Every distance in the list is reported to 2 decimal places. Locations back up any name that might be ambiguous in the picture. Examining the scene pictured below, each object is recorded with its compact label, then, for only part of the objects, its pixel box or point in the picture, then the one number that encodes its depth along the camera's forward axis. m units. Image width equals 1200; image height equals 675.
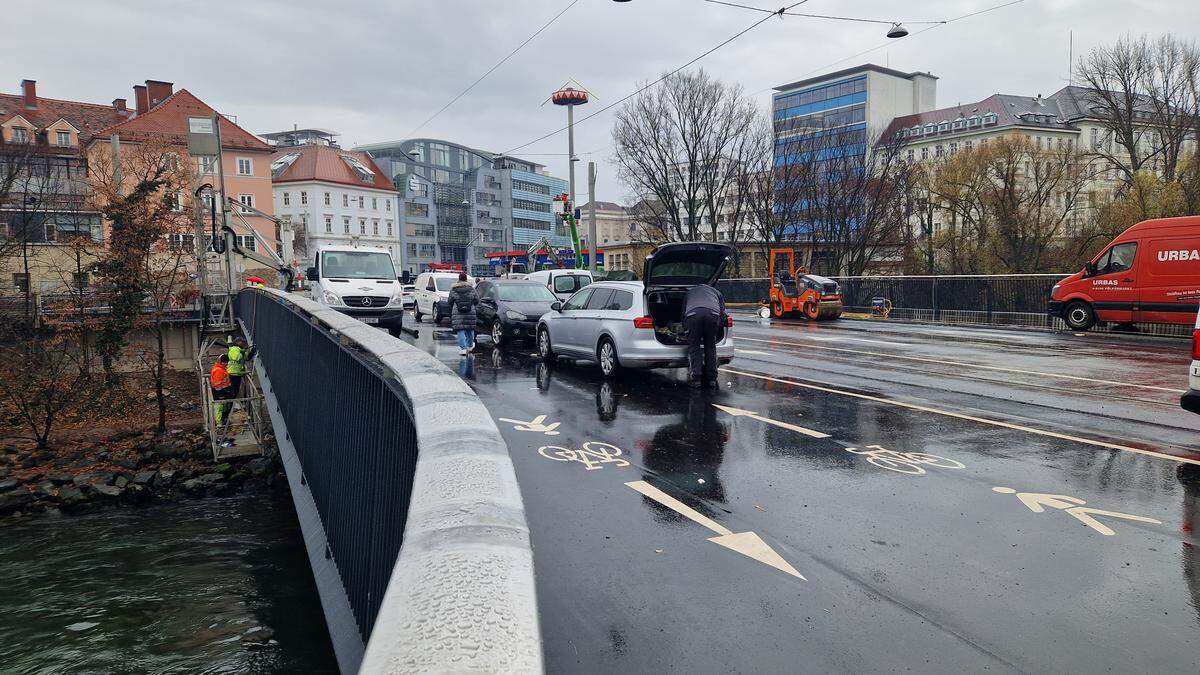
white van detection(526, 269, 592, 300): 23.88
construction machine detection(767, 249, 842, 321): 29.14
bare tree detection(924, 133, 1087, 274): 44.47
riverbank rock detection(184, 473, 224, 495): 17.61
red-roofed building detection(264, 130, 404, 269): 93.75
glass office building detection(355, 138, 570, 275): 113.75
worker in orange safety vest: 19.09
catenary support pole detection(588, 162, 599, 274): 40.69
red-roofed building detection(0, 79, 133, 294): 31.09
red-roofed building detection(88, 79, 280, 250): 68.94
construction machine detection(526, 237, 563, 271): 47.25
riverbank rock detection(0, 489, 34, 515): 16.64
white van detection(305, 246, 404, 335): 20.72
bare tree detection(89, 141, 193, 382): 25.48
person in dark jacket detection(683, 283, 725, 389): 11.71
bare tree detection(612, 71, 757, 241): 47.22
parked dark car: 18.62
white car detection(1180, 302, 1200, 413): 7.64
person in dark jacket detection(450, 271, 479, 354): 16.48
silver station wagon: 12.55
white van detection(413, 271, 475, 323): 27.69
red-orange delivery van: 18.97
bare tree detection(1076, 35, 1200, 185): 37.50
